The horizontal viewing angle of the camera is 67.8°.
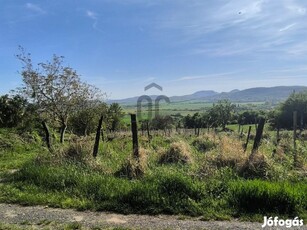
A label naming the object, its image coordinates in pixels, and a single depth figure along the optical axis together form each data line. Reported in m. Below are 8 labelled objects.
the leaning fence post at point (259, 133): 6.53
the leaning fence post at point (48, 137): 10.83
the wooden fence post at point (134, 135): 6.50
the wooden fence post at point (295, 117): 7.88
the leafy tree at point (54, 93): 14.14
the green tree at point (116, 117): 38.00
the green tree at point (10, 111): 18.18
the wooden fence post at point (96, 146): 7.21
